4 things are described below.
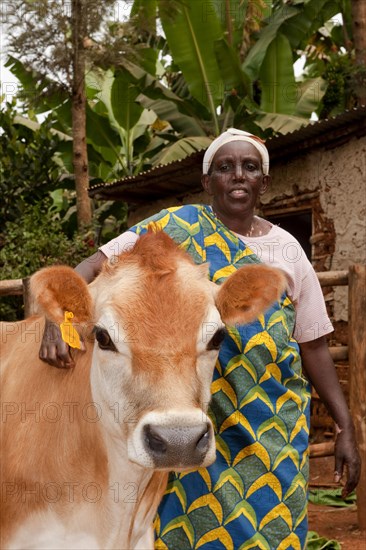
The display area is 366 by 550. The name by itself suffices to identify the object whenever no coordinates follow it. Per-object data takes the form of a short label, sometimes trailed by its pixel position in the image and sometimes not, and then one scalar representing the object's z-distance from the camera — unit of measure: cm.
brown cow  208
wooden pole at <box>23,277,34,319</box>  413
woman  278
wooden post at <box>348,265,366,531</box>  480
